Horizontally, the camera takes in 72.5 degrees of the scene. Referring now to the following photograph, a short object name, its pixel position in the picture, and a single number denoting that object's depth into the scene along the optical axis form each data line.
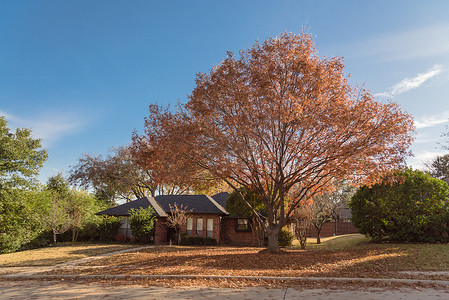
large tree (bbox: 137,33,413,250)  12.56
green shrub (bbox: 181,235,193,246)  23.91
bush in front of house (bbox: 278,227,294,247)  21.80
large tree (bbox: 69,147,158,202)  38.12
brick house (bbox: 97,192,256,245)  25.33
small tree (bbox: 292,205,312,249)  20.11
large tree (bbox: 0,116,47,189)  20.61
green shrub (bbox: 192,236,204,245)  24.05
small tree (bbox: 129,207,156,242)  24.36
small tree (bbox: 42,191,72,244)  23.56
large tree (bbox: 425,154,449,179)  46.06
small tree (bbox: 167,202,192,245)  23.25
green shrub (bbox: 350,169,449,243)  17.41
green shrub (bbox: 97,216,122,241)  25.41
